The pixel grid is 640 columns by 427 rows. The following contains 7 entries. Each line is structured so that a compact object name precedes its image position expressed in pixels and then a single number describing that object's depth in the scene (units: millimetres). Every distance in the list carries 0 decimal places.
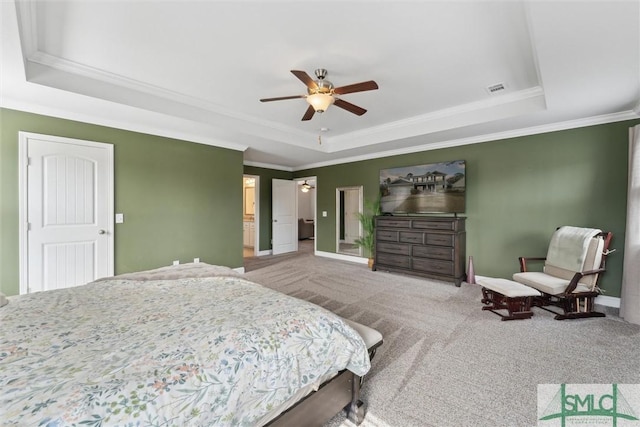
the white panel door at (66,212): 3164
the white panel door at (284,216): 7207
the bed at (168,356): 863
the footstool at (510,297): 3002
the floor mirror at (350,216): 9047
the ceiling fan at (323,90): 2434
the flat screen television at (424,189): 4672
